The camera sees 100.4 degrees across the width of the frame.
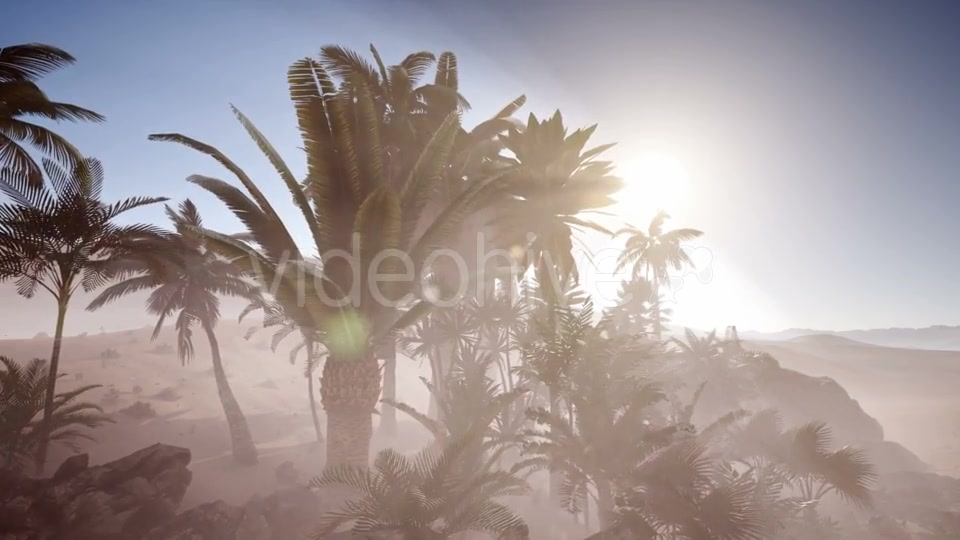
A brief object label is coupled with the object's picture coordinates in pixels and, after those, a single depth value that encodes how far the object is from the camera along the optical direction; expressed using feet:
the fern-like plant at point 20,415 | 38.01
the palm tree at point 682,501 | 25.59
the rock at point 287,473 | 58.46
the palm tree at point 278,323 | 66.18
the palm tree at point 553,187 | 43.29
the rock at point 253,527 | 33.86
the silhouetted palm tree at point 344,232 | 26.02
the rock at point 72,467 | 34.19
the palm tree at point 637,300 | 122.78
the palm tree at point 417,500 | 25.80
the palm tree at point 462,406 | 39.96
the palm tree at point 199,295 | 62.18
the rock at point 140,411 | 72.41
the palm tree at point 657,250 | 119.24
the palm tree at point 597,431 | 32.07
